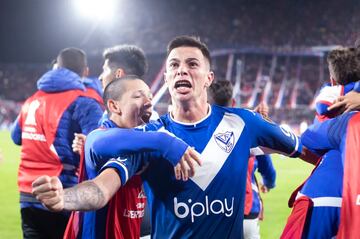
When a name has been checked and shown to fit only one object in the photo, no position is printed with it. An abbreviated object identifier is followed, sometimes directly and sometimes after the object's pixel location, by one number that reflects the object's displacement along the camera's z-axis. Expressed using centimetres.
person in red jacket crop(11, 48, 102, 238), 423
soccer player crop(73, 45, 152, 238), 417
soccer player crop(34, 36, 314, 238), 275
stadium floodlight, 3997
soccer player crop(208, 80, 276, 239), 484
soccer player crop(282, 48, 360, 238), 273
